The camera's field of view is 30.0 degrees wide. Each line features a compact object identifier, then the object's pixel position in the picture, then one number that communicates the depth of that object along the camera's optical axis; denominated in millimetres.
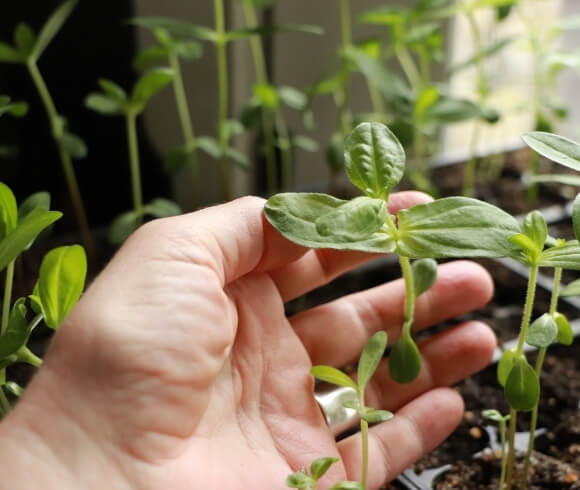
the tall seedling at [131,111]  385
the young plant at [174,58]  406
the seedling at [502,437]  308
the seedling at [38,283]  271
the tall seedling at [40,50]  382
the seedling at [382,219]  266
